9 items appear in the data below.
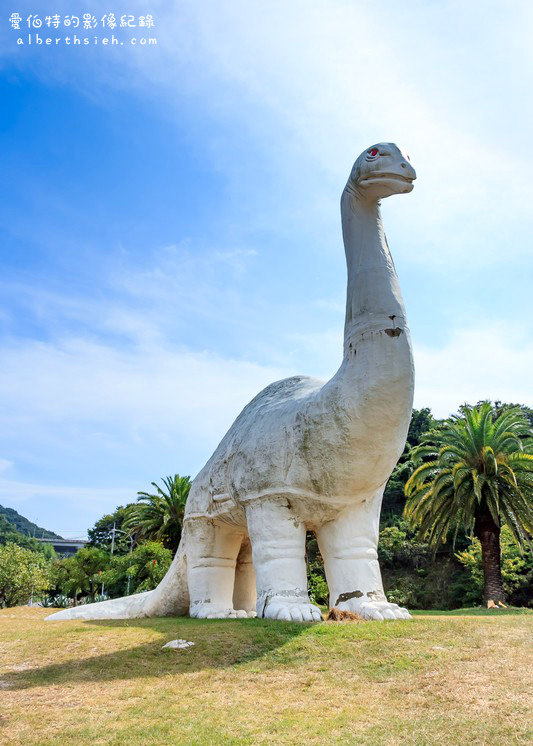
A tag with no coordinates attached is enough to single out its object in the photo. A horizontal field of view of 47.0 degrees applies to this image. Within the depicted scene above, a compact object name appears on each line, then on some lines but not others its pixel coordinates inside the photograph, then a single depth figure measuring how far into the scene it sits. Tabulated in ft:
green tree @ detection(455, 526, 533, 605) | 82.41
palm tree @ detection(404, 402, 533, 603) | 61.93
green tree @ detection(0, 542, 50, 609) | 86.48
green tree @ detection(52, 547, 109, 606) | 89.71
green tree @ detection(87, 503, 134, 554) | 158.85
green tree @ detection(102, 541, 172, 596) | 73.67
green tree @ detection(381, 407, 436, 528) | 115.03
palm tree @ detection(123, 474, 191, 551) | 90.17
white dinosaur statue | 25.43
